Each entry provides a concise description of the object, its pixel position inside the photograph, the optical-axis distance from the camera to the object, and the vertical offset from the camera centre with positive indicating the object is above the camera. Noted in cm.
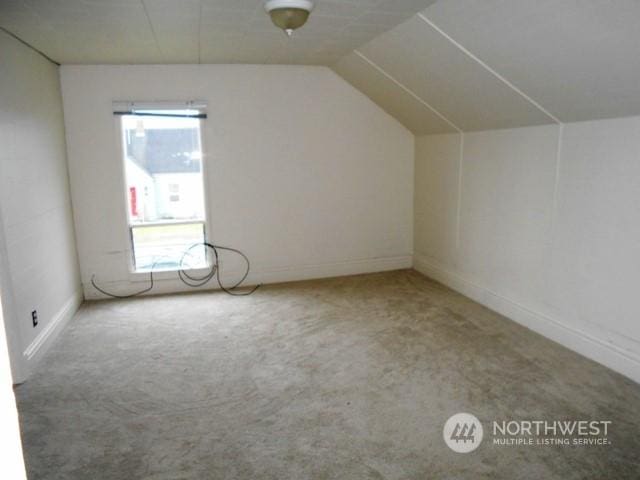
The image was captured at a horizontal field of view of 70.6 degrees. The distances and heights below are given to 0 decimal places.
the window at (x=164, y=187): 452 -18
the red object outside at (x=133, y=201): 459 -32
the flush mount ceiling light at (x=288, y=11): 257 +90
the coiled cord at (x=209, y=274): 479 -111
